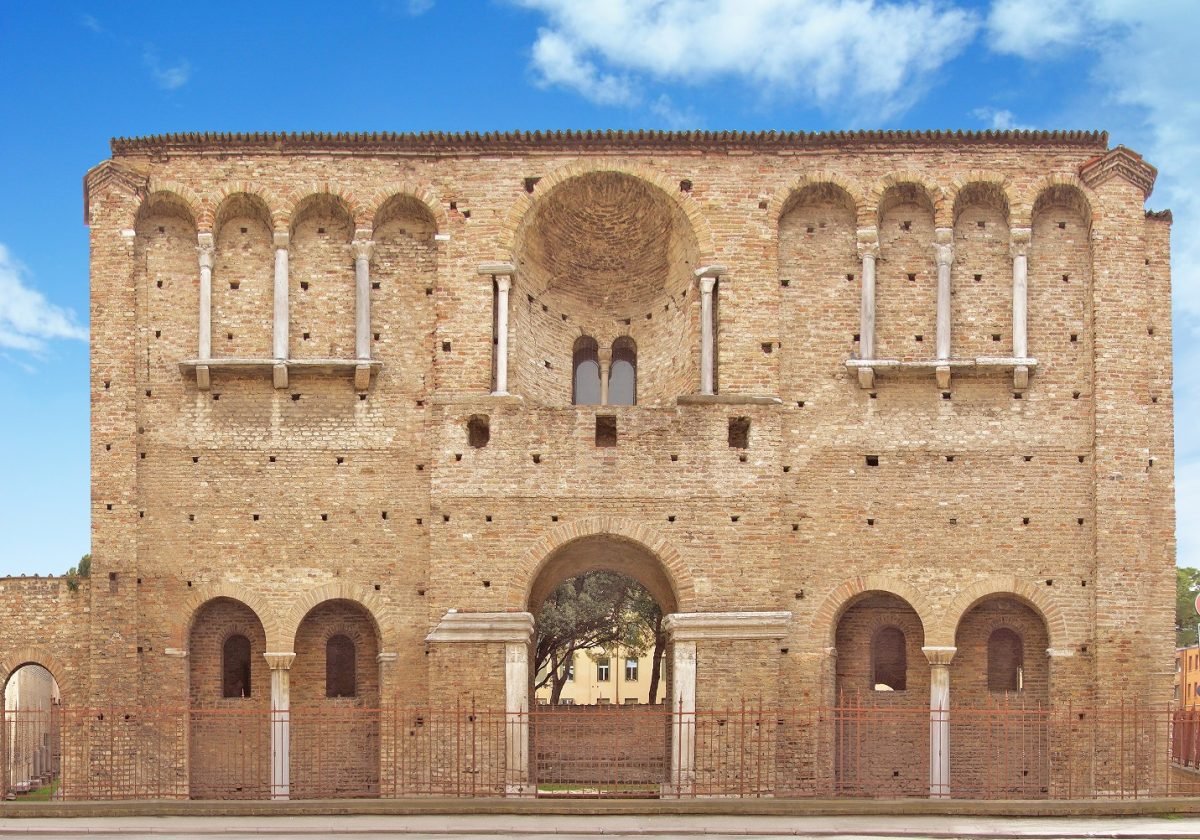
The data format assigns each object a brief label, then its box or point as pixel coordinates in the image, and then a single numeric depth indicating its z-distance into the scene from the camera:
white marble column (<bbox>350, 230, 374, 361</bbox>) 24.14
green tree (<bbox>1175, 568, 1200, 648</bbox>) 66.76
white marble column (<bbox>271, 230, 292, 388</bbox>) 24.02
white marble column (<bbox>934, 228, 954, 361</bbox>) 23.91
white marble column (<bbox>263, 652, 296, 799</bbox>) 23.53
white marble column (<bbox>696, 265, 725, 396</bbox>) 23.84
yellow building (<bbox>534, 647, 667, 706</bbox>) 60.94
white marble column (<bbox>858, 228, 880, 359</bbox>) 24.03
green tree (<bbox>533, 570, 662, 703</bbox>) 39.66
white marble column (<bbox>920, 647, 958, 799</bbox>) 23.22
